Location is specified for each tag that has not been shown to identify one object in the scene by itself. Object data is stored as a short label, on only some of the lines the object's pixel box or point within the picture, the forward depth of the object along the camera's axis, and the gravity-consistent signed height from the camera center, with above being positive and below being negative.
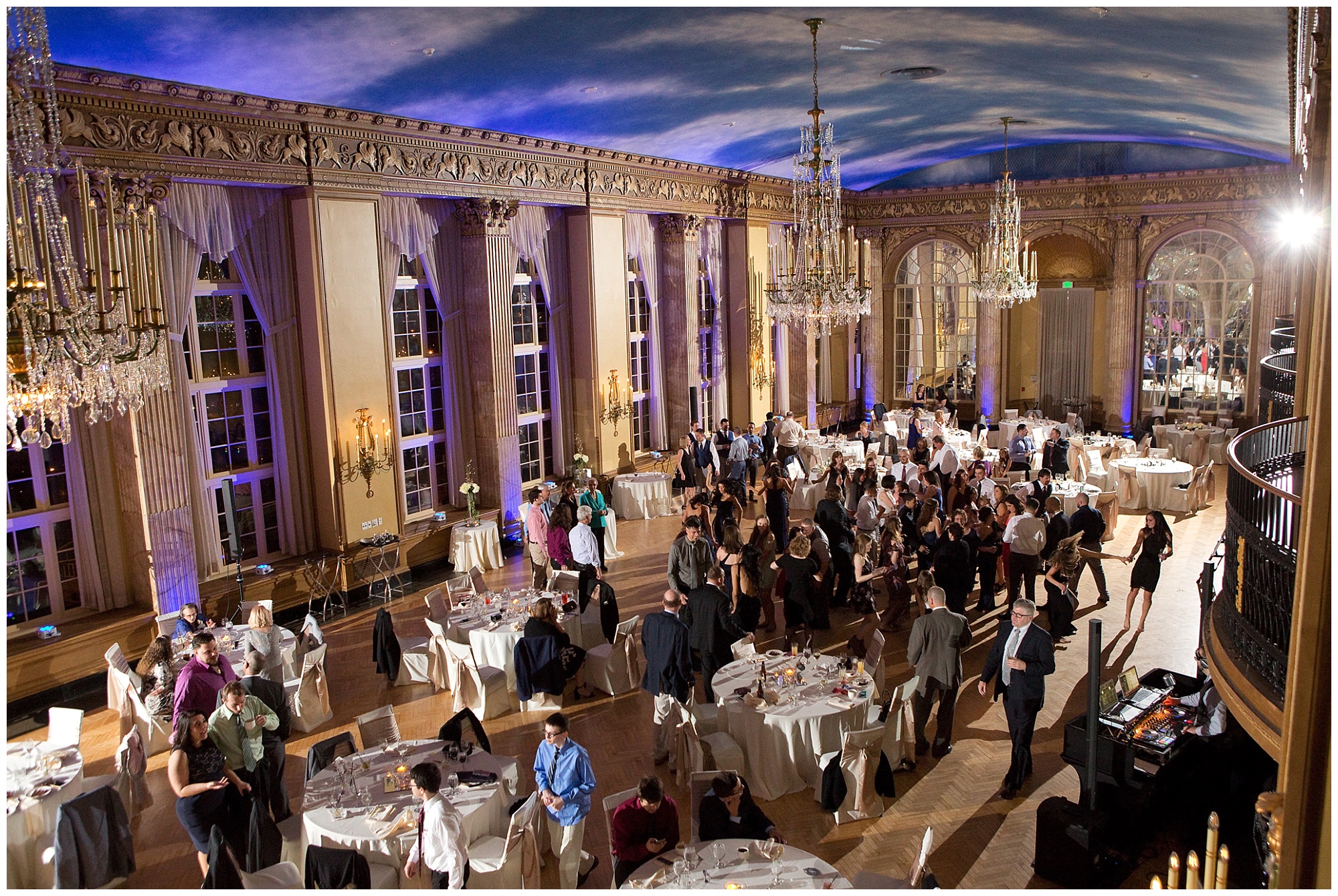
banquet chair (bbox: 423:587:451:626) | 8.86 -2.48
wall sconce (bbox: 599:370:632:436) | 15.14 -1.11
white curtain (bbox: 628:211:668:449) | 16.16 +0.76
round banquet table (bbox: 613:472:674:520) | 14.85 -2.57
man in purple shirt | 6.48 -2.24
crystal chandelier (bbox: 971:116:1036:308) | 15.80 +0.81
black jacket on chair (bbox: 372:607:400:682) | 8.62 -2.73
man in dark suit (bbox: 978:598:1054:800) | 6.34 -2.41
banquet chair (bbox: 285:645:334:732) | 7.99 -2.94
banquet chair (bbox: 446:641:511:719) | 7.99 -2.92
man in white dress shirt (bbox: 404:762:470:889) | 4.94 -2.53
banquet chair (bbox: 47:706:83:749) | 6.68 -2.57
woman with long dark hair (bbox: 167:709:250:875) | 5.49 -2.46
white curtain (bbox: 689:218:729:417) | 18.06 +0.43
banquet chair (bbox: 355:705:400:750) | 6.38 -2.57
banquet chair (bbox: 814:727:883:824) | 6.26 -2.97
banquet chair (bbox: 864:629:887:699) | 7.24 -2.61
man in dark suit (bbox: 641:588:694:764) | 7.06 -2.44
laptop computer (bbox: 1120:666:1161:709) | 6.59 -2.68
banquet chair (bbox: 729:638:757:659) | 7.46 -2.51
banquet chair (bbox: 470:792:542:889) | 5.28 -2.90
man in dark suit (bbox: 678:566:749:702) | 7.39 -2.31
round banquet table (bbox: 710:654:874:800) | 6.63 -2.83
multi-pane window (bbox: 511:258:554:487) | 14.09 -0.59
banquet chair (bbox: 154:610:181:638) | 9.17 -2.58
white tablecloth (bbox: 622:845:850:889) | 4.70 -2.71
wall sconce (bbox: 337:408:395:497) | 10.91 -1.29
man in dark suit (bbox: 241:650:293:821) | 6.14 -2.51
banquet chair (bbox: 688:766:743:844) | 5.55 -2.72
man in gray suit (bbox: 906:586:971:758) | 6.82 -2.42
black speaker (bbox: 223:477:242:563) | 10.27 -1.82
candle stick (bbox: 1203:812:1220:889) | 3.28 -1.94
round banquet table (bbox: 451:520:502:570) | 12.10 -2.63
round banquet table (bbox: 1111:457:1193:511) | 14.29 -2.58
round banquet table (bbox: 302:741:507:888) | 5.29 -2.68
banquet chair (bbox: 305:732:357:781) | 6.03 -2.62
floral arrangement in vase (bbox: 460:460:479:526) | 12.36 -1.99
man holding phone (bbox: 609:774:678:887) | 4.98 -2.60
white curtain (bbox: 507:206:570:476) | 13.89 +0.80
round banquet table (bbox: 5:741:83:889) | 5.80 -2.75
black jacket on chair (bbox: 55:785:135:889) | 5.64 -2.87
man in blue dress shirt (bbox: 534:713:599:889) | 5.53 -2.62
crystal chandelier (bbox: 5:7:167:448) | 4.55 +0.30
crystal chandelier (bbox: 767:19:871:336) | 9.55 +0.66
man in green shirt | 5.78 -2.29
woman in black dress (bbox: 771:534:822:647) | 8.44 -2.32
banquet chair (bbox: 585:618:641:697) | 8.40 -2.90
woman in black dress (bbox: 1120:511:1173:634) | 9.12 -2.37
